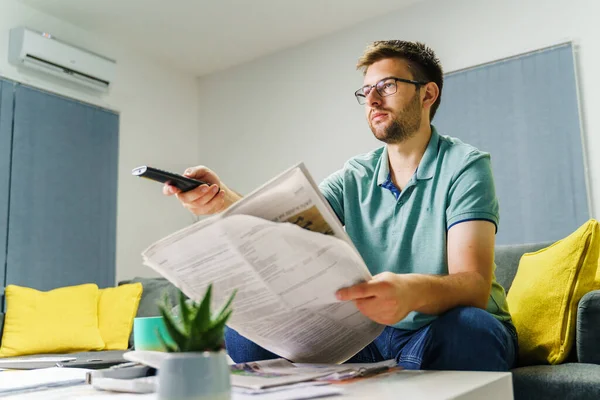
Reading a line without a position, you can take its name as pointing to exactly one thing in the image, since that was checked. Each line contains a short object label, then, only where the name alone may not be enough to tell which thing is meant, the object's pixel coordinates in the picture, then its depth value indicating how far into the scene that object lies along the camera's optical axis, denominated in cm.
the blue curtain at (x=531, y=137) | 314
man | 99
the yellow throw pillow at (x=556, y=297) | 159
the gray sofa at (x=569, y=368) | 129
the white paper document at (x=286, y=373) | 77
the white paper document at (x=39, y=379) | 86
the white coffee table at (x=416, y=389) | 70
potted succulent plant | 55
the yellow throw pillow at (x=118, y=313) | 325
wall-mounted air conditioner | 367
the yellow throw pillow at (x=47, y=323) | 299
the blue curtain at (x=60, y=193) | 364
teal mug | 104
